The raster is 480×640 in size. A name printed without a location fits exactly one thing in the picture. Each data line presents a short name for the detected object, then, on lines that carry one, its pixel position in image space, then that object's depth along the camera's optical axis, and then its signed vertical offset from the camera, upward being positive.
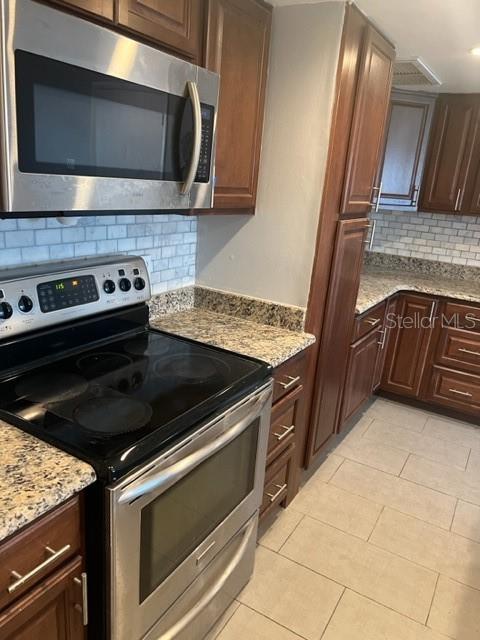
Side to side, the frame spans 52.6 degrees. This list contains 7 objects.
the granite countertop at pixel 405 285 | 2.82 -0.59
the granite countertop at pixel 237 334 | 1.77 -0.60
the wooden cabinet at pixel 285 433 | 1.89 -1.01
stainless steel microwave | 1.00 +0.11
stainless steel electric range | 1.11 -0.61
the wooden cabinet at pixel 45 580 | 0.92 -0.82
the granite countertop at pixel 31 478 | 0.88 -0.61
